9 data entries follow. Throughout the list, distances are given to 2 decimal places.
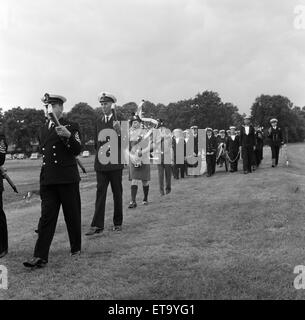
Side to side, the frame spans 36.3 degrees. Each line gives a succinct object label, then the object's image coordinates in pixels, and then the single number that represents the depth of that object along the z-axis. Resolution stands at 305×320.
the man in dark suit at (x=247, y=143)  19.95
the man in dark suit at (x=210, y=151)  21.19
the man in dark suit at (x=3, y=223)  7.45
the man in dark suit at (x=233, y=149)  21.92
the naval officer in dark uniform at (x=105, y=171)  8.69
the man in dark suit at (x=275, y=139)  21.62
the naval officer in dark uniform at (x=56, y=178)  6.61
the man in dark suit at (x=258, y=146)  22.68
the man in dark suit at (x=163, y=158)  14.95
